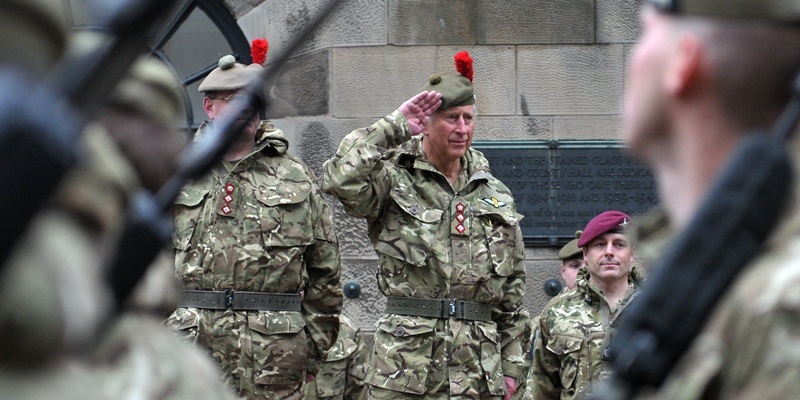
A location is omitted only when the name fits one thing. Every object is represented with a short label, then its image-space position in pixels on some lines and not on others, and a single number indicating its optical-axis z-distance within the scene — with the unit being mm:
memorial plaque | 19436
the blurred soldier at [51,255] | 5667
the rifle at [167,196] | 6922
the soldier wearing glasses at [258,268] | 18001
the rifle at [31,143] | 5576
